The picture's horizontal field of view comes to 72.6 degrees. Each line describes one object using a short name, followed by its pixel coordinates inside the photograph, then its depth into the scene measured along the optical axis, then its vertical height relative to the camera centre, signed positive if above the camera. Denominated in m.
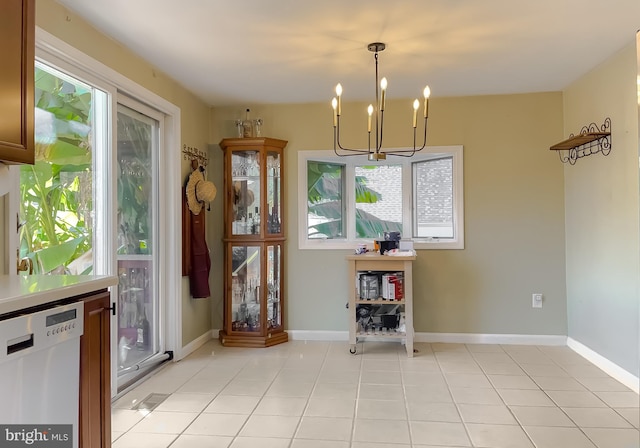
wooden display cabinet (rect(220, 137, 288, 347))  4.11 -0.10
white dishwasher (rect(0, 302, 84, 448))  1.27 -0.44
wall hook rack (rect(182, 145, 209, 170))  3.81 +0.70
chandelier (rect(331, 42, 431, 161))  3.97 +0.78
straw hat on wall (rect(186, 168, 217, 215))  3.78 +0.36
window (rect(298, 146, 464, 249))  4.21 +0.30
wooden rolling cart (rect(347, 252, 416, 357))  3.73 -0.61
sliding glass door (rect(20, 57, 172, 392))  2.32 +0.20
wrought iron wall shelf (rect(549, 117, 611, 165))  3.22 +0.68
